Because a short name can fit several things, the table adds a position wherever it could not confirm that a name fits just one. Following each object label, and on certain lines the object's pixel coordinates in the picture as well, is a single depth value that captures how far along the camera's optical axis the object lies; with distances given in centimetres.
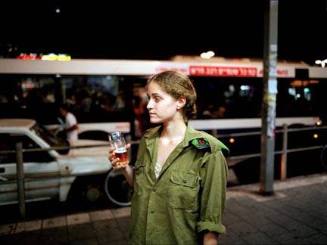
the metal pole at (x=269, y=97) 584
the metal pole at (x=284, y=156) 697
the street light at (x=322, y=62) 1335
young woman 208
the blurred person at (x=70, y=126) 900
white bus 984
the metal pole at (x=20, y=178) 518
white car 548
